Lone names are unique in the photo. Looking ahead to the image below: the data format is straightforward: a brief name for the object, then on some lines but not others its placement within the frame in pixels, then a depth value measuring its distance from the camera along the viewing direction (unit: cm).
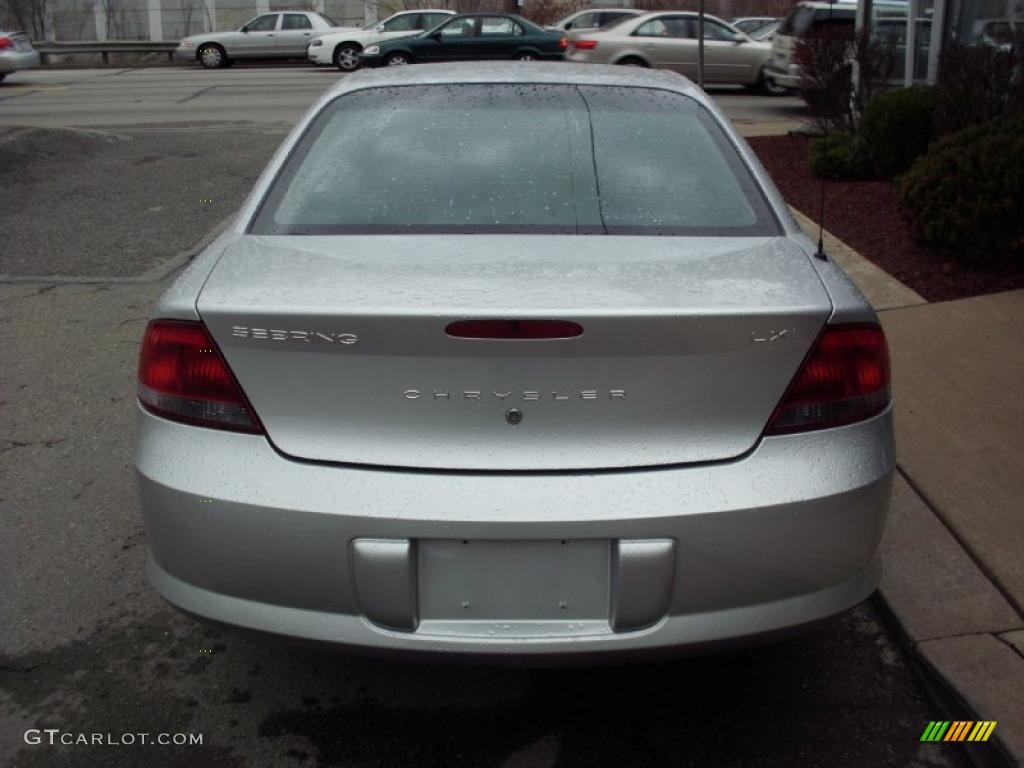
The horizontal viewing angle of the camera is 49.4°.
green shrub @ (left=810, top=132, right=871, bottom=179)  946
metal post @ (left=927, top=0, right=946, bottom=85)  1139
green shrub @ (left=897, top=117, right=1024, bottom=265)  645
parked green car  2198
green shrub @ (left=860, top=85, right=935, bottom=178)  888
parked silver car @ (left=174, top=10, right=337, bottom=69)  2756
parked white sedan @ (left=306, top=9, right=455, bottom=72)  2480
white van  1320
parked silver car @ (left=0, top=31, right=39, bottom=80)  2275
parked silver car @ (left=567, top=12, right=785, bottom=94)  1992
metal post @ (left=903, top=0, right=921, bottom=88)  1213
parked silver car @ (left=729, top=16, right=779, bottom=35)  2670
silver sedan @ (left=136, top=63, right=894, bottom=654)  239
